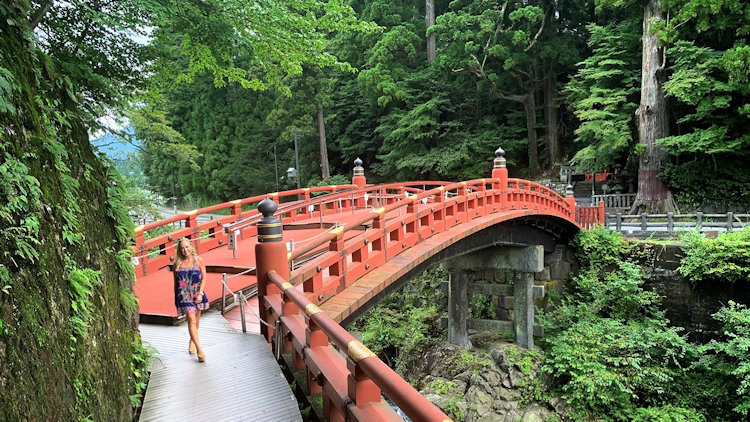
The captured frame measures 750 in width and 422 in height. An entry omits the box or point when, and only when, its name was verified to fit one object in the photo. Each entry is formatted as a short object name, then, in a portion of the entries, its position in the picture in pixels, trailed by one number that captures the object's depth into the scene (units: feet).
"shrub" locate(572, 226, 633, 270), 47.47
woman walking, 16.16
